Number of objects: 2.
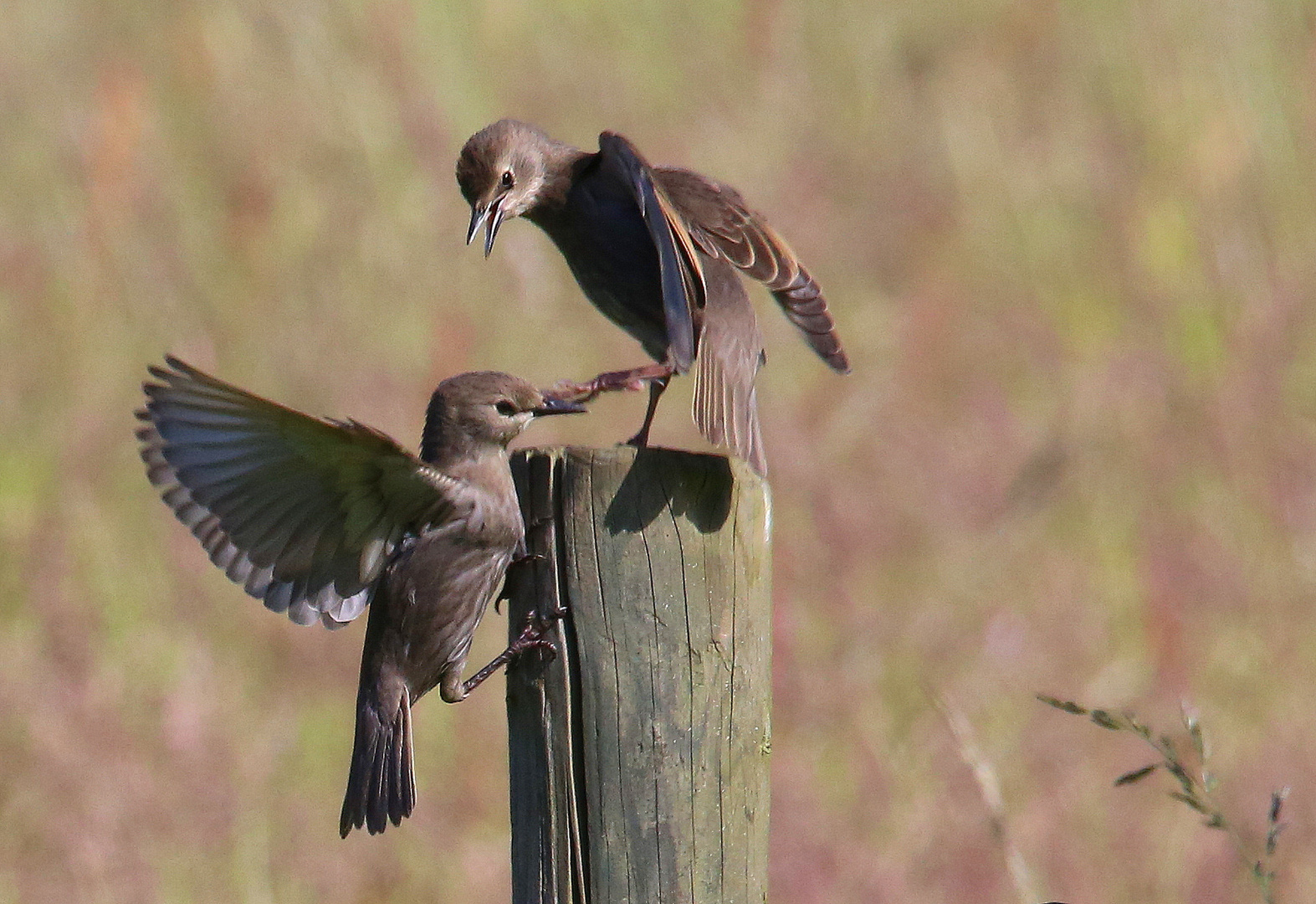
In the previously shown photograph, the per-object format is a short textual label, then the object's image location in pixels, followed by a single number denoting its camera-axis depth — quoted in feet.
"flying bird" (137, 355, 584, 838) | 27.71
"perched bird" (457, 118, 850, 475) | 31.48
